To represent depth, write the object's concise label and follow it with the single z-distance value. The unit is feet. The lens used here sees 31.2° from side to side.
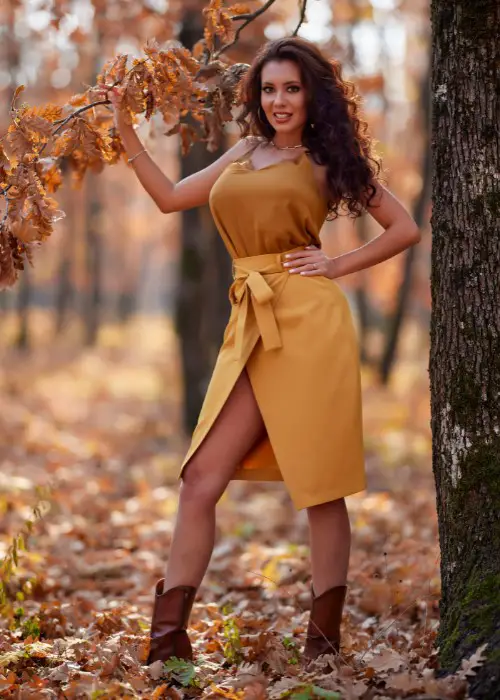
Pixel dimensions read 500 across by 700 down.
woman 11.57
